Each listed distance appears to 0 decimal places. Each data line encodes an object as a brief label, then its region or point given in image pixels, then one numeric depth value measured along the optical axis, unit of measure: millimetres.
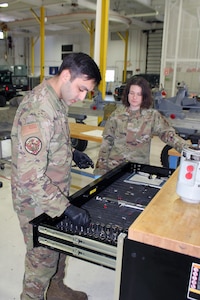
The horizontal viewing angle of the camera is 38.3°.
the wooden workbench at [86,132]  3383
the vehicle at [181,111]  4422
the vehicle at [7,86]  11052
